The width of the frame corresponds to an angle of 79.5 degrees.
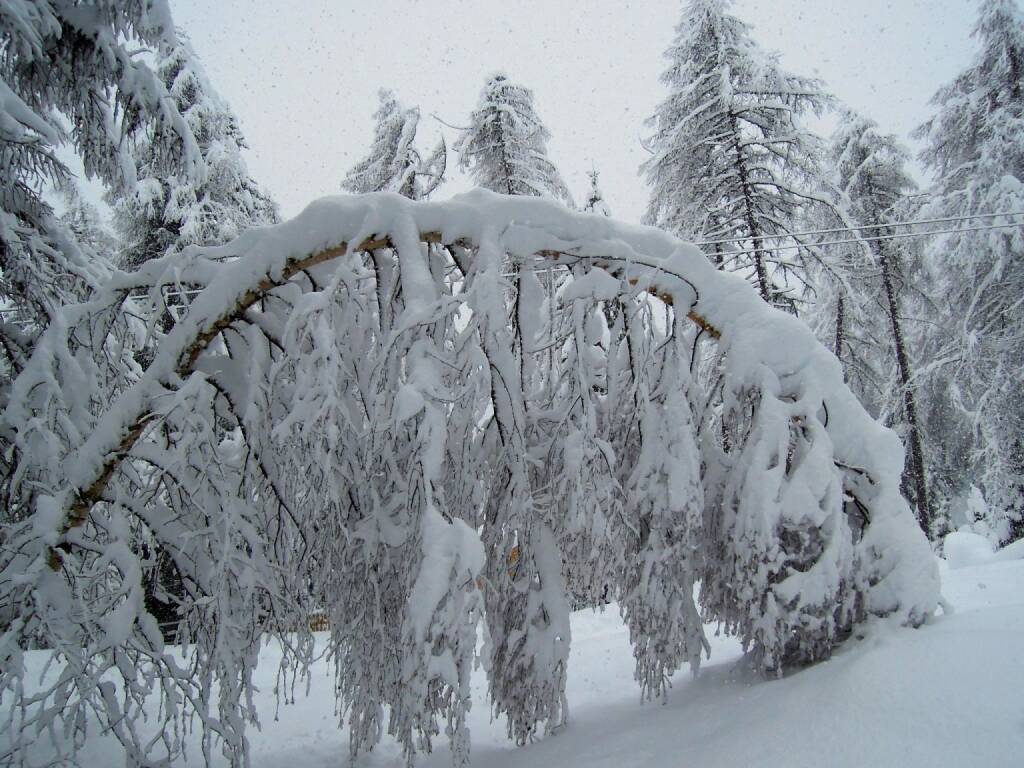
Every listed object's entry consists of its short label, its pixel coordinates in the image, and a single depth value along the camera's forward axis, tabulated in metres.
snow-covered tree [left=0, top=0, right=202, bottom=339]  4.16
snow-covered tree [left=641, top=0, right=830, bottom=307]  11.83
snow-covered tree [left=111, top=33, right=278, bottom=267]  12.13
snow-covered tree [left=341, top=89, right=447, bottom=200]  13.77
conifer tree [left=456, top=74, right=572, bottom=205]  13.71
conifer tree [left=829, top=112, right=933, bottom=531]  16.34
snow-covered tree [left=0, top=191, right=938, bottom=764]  3.57
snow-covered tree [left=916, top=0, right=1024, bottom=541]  12.60
